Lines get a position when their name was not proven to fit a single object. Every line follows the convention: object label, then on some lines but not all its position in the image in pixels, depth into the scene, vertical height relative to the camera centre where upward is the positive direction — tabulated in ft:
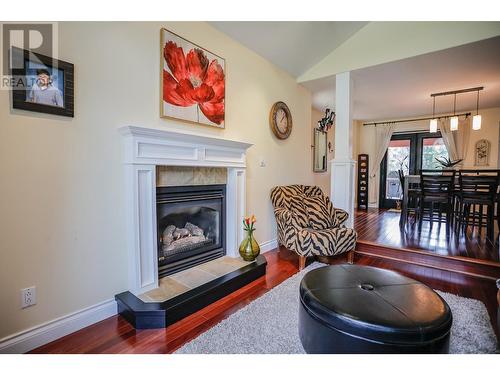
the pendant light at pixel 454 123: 13.52 +3.08
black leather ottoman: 3.71 -2.14
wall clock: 11.24 +2.76
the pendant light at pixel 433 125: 13.19 +2.87
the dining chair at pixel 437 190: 12.31 -0.52
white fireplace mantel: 6.23 +0.02
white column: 11.47 +1.39
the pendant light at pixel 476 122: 13.38 +3.12
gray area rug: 4.99 -3.32
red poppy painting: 7.17 +3.02
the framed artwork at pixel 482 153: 17.22 +1.88
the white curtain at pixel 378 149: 21.16 +2.59
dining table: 14.16 -0.81
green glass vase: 8.74 -2.42
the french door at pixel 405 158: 19.88 +1.82
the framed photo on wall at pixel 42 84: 4.81 +1.91
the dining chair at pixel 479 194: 11.18 -0.65
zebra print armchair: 8.96 -1.75
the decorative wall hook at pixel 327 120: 14.35 +3.39
